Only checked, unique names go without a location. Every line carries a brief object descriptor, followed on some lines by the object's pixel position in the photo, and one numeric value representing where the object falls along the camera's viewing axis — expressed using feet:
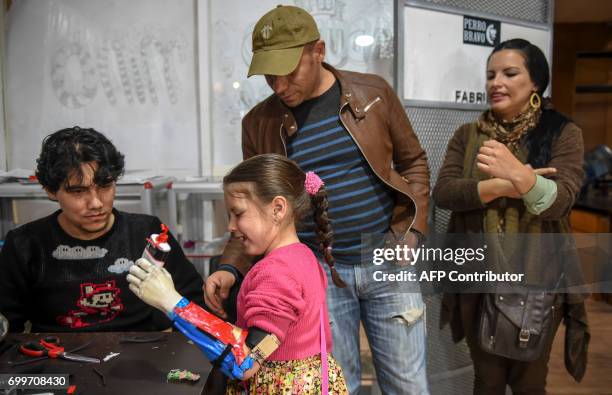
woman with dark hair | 5.44
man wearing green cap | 5.21
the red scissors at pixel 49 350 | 3.96
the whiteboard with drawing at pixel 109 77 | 10.13
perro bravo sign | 7.77
